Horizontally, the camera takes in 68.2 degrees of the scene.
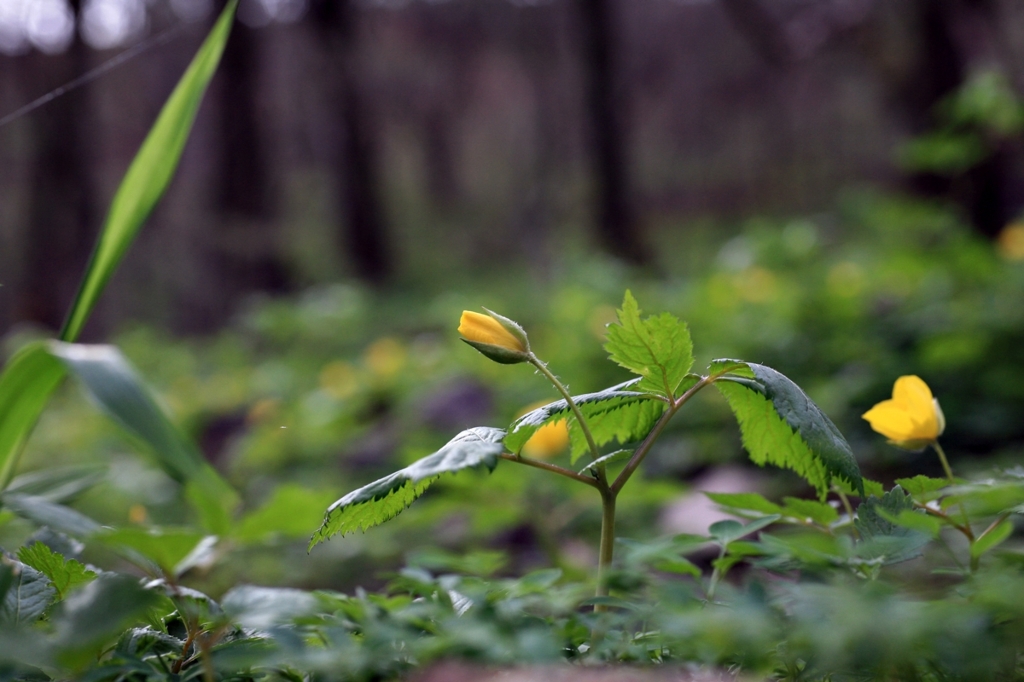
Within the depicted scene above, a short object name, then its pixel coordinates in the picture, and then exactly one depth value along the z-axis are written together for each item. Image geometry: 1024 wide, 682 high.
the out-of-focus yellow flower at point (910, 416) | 0.63
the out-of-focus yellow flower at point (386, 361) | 2.88
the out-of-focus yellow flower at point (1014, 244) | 2.23
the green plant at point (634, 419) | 0.49
